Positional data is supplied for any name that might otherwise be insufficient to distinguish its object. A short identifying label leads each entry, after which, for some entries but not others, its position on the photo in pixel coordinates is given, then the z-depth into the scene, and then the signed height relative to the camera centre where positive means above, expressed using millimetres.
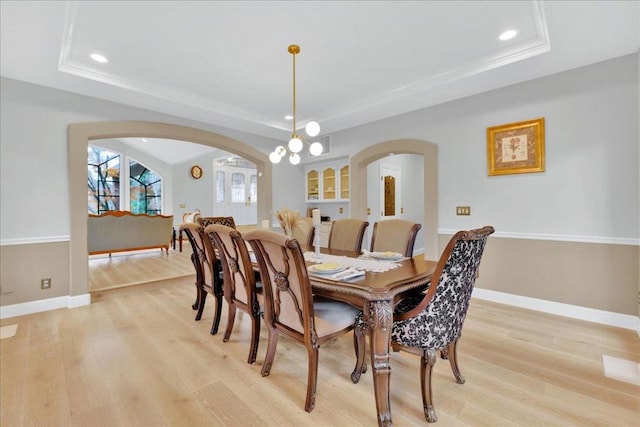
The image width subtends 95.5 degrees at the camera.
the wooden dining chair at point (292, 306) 1529 -578
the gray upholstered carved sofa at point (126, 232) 5758 -396
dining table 1454 -472
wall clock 8875 +1240
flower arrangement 2561 -68
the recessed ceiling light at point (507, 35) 2437 +1482
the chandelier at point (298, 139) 2578 +683
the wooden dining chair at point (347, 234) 2992 -252
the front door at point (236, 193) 9156 +600
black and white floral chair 1421 -533
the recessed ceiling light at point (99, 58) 2750 +1499
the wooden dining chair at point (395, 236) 2584 -243
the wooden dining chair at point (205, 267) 2623 -524
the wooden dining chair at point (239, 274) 2051 -472
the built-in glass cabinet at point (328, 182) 5613 +590
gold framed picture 3094 +681
